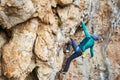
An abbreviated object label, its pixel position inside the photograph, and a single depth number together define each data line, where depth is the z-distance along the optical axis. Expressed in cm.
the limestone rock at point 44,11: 1038
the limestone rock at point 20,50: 976
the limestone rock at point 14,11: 936
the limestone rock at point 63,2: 1136
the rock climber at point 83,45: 1176
